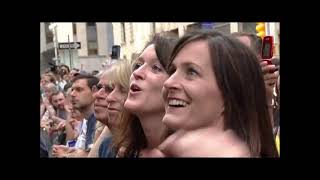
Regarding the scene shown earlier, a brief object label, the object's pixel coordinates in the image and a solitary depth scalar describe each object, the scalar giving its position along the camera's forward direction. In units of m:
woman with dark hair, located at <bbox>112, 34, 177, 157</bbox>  2.95
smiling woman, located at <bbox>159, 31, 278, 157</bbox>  2.82
